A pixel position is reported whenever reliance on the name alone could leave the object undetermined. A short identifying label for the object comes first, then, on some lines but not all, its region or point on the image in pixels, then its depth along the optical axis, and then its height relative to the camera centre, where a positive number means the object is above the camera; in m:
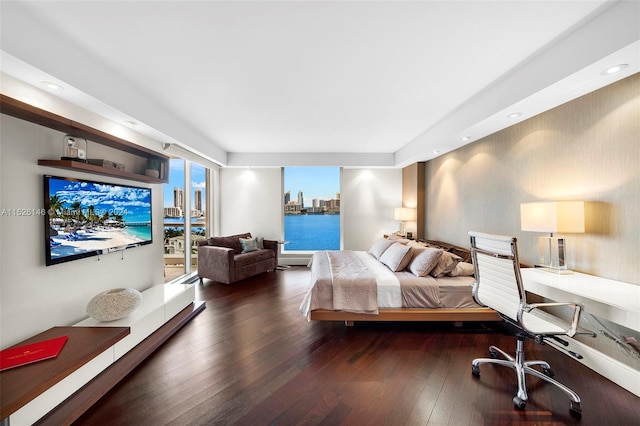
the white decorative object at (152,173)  3.06 +0.54
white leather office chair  1.69 -0.74
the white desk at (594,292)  1.46 -0.59
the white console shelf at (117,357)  1.53 -1.19
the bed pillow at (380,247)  3.88 -0.59
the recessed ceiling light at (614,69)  1.68 +0.99
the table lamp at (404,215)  5.20 -0.08
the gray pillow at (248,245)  5.09 -0.67
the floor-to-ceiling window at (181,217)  4.30 -0.06
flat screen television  1.99 -0.02
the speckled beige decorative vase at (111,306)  2.10 -0.81
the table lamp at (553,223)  2.06 -0.12
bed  2.68 -0.99
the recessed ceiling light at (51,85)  1.81 +1.01
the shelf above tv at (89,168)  1.93 +0.43
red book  1.49 -0.91
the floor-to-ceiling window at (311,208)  6.12 +0.12
